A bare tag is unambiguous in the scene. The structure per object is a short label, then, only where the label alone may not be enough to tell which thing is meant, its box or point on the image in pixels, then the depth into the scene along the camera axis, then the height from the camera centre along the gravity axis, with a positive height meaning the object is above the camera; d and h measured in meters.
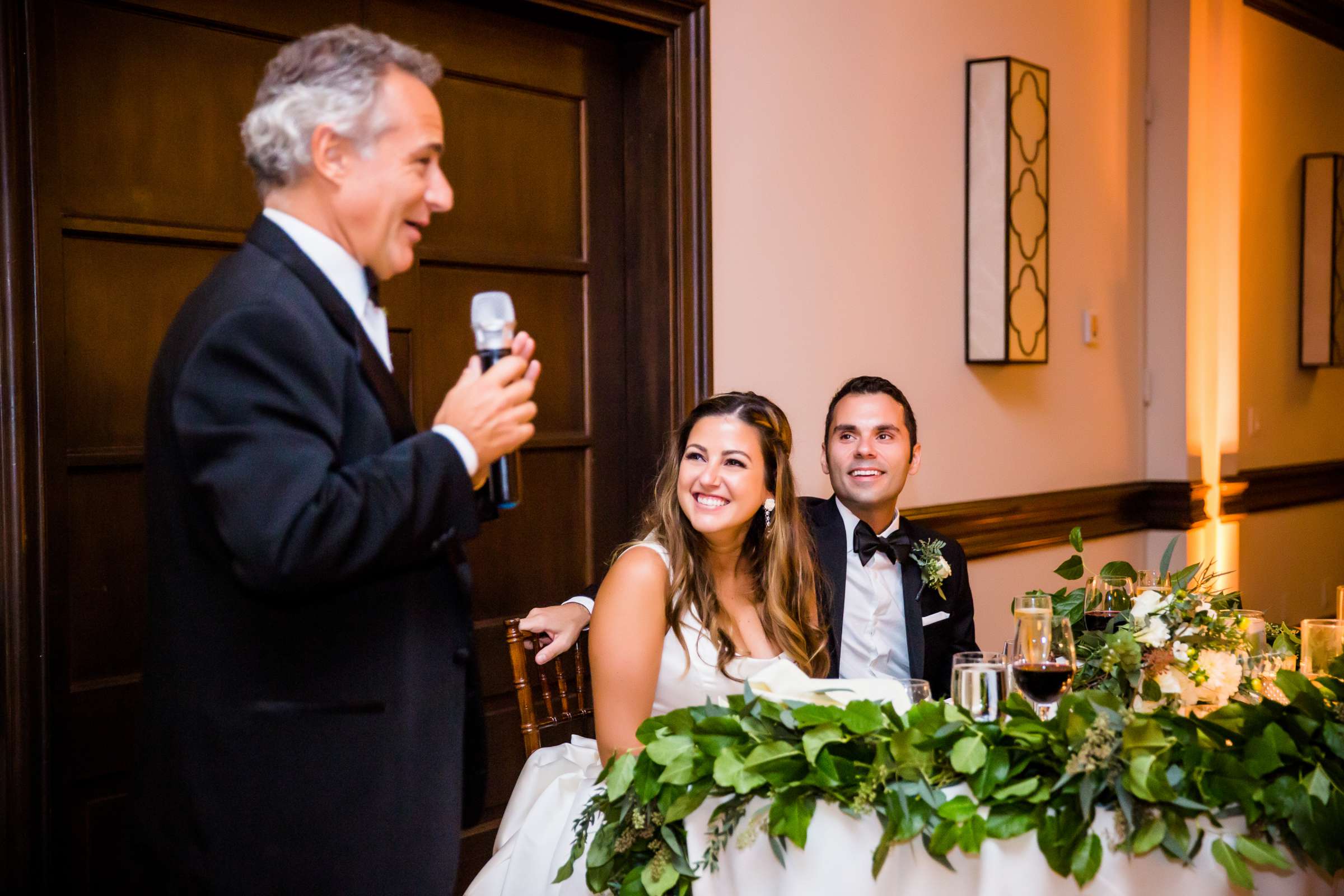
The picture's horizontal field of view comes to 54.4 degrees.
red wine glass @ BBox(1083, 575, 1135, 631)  2.34 -0.37
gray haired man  1.32 -0.14
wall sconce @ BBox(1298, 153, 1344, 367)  6.61 +0.67
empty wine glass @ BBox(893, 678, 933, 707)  1.87 -0.42
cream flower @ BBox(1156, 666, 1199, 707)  2.03 -0.45
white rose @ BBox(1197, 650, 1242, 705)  2.03 -0.43
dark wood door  2.27 +0.28
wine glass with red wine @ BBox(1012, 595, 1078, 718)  1.88 -0.38
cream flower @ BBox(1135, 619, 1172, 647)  2.06 -0.38
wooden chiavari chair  2.35 -0.54
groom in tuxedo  2.82 -0.36
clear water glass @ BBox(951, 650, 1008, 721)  1.79 -0.40
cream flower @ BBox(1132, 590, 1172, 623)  2.11 -0.33
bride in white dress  2.22 -0.39
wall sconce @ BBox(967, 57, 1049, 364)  4.28 +0.64
